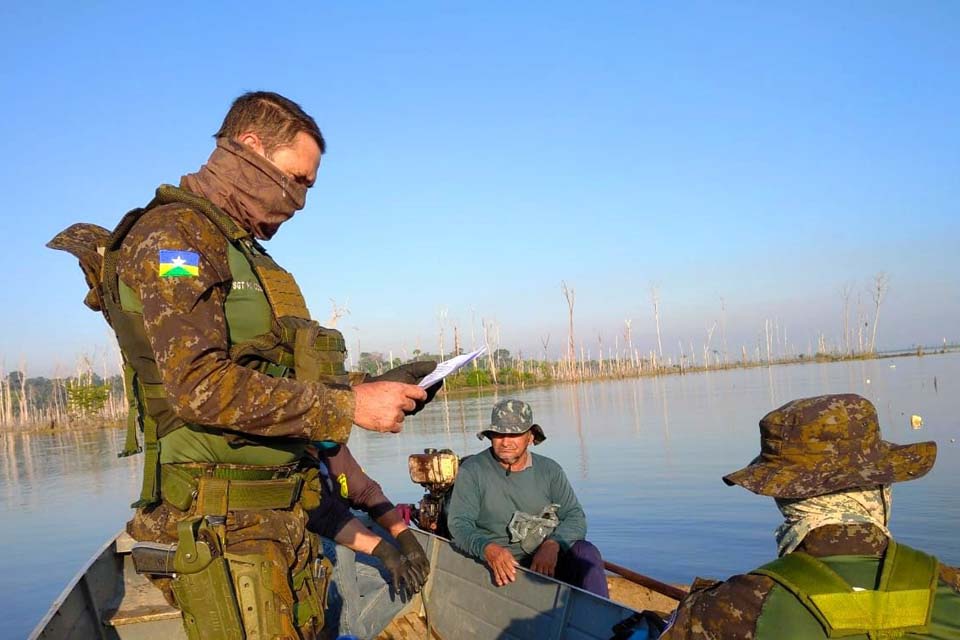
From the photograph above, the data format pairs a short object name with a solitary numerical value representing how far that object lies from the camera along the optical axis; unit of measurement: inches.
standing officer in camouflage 72.2
